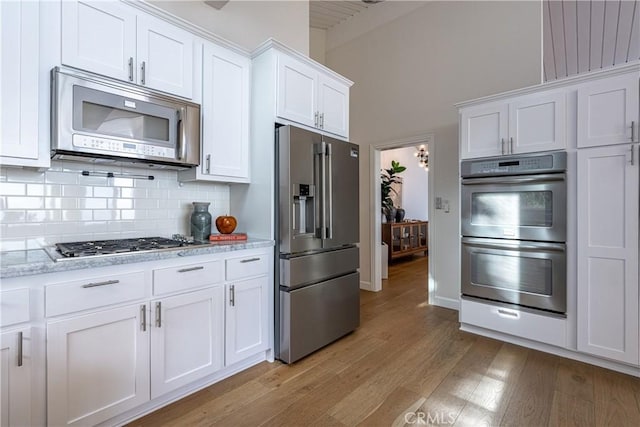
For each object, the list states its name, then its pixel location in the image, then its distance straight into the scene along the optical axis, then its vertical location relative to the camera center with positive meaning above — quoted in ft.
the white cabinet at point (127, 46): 5.60 +3.40
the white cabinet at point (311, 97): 8.02 +3.39
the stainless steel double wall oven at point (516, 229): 8.06 -0.45
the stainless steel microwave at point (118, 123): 5.42 +1.81
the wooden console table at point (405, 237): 20.13 -1.72
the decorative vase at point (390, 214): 20.93 -0.06
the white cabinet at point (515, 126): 8.09 +2.53
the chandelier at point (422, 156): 25.91 +4.93
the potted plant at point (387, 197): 20.61 +1.12
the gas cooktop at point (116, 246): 5.16 -0.67
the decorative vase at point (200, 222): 7.76 -0.25
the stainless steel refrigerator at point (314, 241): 7.61 -0.77
